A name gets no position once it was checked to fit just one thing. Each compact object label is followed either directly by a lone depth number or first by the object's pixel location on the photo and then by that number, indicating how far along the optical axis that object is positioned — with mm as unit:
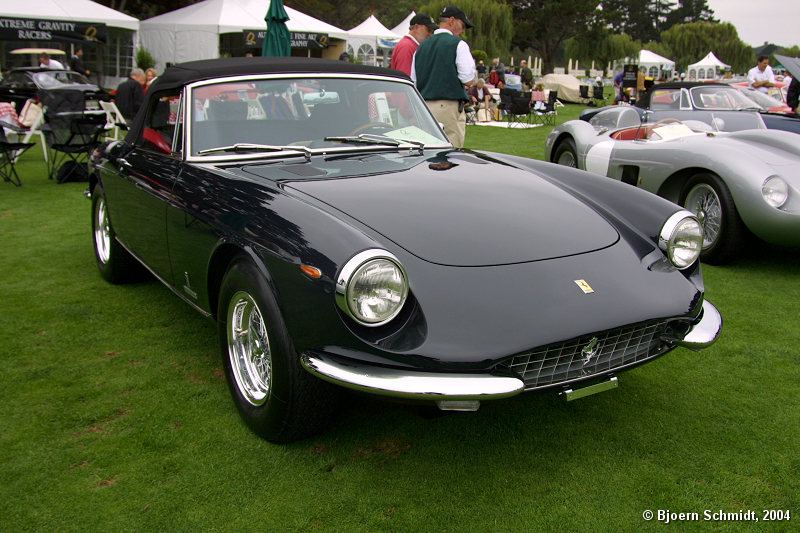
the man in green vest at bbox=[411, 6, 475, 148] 6129
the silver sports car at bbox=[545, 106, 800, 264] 4855
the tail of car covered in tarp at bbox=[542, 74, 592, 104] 31641
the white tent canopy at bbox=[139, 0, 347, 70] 20000
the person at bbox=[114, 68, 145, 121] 11148
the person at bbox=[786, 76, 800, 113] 12453
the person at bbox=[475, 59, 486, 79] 27448
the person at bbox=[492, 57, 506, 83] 26827
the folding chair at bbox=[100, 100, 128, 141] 11203
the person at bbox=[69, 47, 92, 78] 17219
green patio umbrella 8242
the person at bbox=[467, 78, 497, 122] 19219
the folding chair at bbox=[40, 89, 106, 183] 8742
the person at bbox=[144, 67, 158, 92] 12680
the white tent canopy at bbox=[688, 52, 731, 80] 48031
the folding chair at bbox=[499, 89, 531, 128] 18109
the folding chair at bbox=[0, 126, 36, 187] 8188
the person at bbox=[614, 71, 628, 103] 24091
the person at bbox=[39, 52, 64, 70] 16348
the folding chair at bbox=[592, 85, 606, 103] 30997
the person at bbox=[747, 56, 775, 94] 14844
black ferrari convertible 2258
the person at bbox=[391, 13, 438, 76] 6941
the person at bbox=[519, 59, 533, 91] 29364
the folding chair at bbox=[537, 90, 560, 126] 18938
